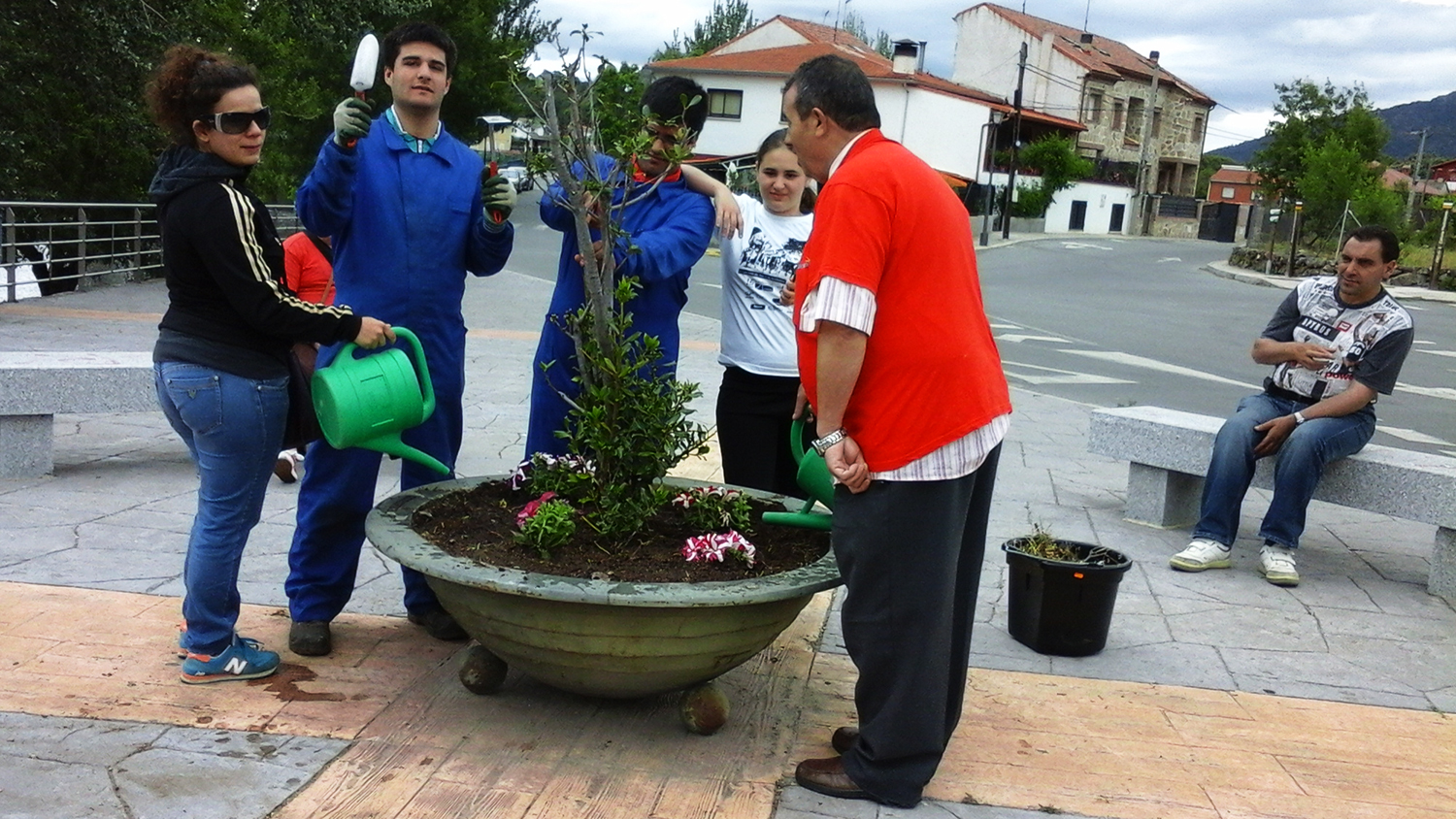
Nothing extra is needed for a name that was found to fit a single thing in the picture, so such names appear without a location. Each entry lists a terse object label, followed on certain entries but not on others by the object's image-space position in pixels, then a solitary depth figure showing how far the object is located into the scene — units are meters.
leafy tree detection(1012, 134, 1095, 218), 50.66
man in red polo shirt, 2.75
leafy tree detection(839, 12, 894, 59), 76.69
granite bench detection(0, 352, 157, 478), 5.66
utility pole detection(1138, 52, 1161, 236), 59.41
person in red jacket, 5.50
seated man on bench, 5.27
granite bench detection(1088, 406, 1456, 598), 5.17
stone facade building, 59.03
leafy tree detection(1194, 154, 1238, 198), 86.56
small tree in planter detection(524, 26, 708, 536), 3.37
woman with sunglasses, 3.22
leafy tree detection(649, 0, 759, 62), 78.94
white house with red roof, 48.38
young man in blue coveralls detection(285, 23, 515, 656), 3.66
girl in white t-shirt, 4.25
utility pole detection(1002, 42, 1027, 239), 43.78
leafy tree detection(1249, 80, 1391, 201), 43.84
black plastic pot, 4.15
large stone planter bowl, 2.96
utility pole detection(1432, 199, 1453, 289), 28.09
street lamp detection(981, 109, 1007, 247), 40.50
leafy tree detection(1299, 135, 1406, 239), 31.44
